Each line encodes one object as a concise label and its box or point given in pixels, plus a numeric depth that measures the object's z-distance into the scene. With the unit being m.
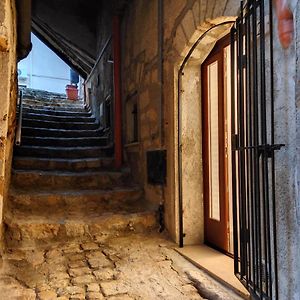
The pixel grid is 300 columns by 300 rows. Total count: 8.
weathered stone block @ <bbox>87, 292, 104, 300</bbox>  1.77
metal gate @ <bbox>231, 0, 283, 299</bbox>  1.42
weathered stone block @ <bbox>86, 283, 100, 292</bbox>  1.86
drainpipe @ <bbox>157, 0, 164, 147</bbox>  2.95
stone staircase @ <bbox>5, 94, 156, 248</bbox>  2.71
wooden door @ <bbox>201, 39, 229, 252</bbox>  2.47
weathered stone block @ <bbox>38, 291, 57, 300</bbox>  1.75
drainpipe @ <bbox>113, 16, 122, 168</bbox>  4.34
